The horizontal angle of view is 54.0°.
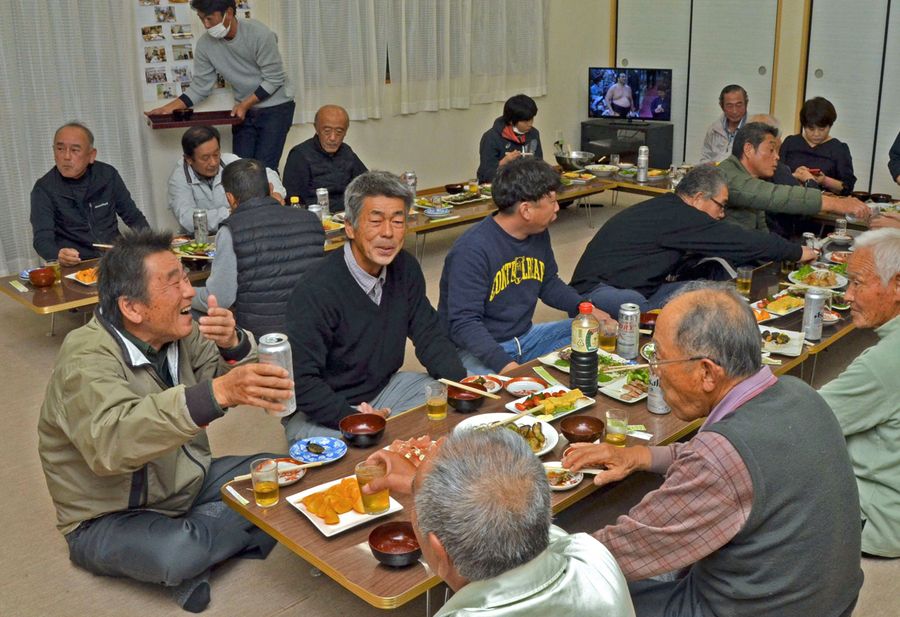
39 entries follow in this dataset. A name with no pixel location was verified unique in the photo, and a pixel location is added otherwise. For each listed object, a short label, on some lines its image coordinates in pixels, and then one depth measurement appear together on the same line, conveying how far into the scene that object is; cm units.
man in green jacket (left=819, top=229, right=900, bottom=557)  279
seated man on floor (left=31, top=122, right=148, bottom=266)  550
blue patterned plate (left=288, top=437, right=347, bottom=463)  271
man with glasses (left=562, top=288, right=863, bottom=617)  201
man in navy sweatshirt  395
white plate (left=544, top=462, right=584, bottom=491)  254
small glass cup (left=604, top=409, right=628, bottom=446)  282
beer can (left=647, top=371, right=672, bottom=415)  301
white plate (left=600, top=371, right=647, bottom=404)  312
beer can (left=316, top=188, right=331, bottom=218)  616
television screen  956
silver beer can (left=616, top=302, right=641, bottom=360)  345
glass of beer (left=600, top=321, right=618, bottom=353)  360
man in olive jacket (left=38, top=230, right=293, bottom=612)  253
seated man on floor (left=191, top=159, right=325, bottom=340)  427
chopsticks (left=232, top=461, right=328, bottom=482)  264
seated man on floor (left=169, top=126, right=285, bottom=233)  577
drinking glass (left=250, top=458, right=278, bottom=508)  248
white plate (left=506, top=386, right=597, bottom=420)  299
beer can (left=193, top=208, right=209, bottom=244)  528
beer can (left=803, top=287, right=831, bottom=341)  376
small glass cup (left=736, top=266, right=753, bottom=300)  448
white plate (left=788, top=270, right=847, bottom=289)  451
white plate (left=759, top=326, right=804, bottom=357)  358
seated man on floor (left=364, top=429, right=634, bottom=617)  157
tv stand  955
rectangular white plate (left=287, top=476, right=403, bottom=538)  236
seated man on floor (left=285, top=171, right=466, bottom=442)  332
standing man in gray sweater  700
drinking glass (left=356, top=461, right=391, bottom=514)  243
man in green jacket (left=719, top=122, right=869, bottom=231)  539
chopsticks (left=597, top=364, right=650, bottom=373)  330
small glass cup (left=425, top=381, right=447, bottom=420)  297
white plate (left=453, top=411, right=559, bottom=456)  277
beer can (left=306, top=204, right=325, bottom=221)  577
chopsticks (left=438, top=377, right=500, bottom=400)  304
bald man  649
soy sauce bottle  316
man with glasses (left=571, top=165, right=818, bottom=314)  464
